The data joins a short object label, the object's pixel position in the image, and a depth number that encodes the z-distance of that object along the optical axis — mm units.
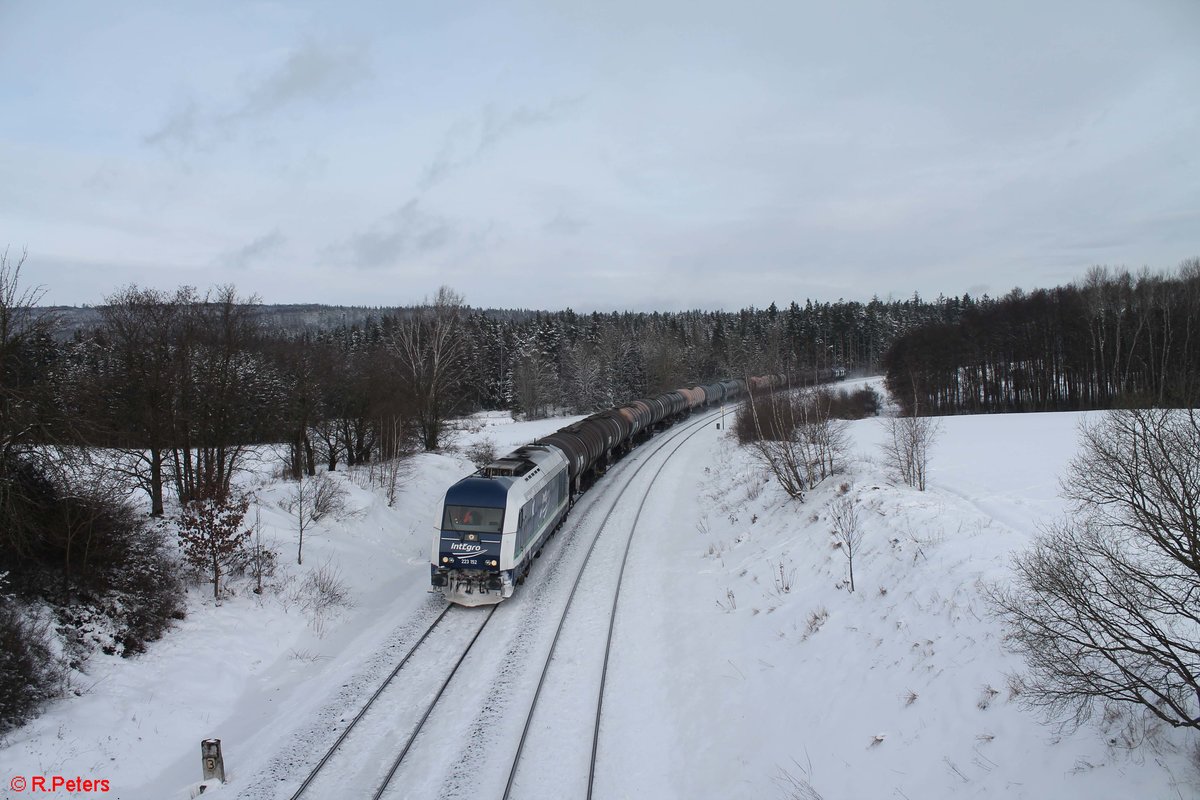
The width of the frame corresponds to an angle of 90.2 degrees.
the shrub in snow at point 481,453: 32281
